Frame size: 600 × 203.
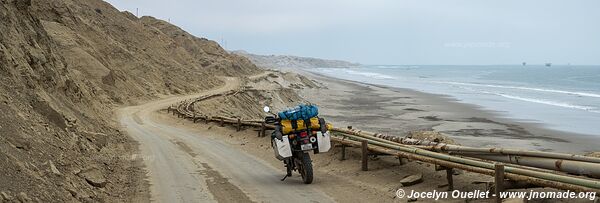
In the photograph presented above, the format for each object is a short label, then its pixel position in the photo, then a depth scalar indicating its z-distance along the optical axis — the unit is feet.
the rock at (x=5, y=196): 20.81
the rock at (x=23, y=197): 21.79
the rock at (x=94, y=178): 31.12
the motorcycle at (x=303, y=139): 33.09
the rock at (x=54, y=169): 27.99
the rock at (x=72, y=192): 26.84
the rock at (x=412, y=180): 30.46
